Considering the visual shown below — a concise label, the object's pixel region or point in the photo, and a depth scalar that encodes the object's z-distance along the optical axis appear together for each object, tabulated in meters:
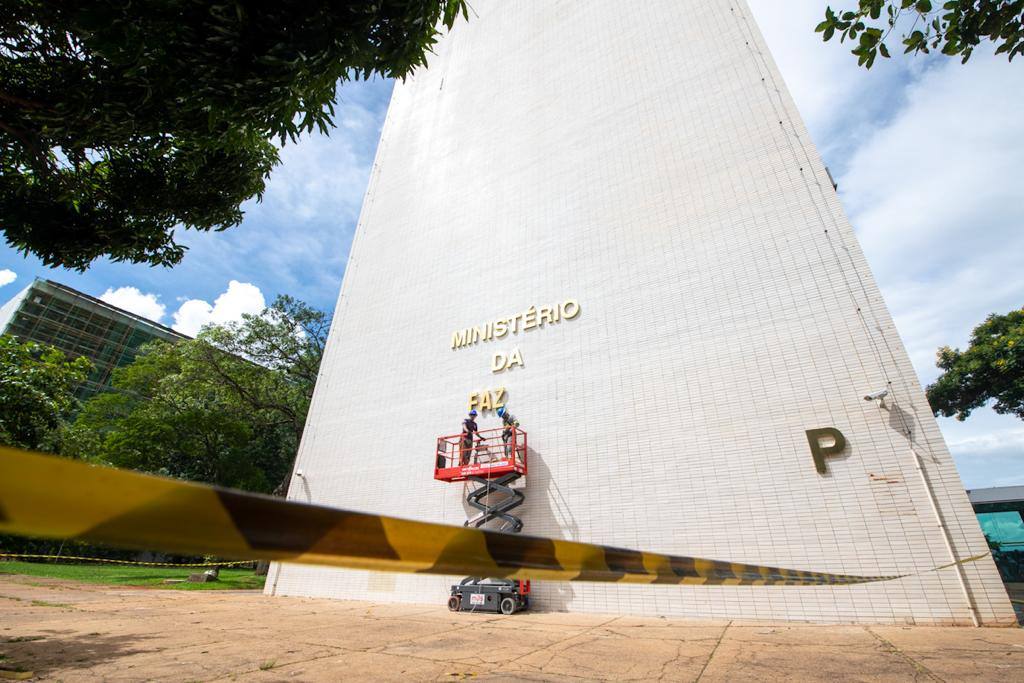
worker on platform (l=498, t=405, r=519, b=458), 8.49
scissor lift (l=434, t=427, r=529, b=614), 7.38
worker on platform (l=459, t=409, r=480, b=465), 8.61
